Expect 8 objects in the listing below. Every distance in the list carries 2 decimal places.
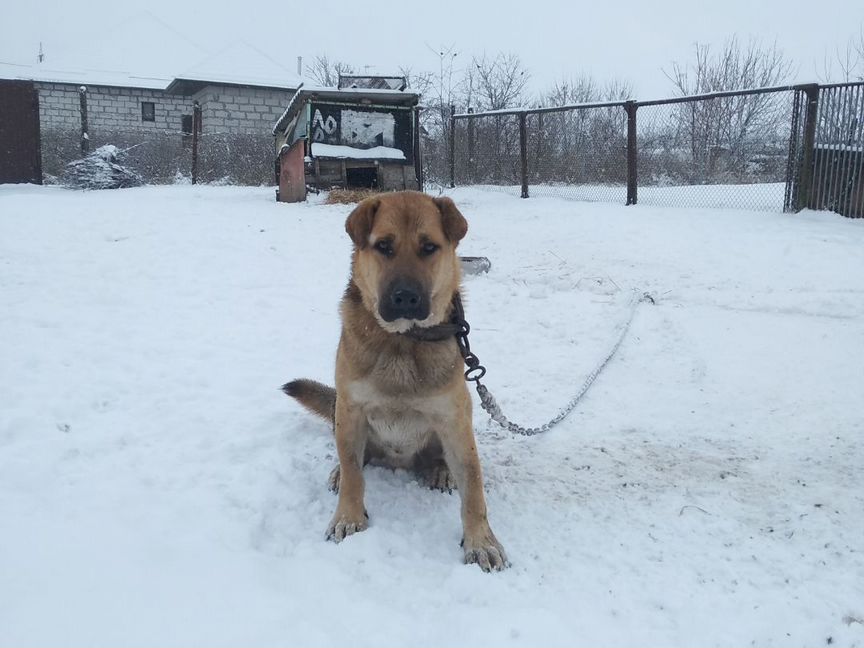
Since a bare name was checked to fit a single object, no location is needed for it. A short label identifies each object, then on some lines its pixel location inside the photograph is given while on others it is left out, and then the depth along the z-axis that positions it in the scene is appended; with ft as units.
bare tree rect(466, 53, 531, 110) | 73.36
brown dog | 9.01
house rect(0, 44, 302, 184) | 52.80
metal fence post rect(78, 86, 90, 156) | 60.44
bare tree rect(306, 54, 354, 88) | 90.79
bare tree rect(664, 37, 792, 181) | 41.88
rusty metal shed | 40.73
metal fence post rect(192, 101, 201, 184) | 59.26
